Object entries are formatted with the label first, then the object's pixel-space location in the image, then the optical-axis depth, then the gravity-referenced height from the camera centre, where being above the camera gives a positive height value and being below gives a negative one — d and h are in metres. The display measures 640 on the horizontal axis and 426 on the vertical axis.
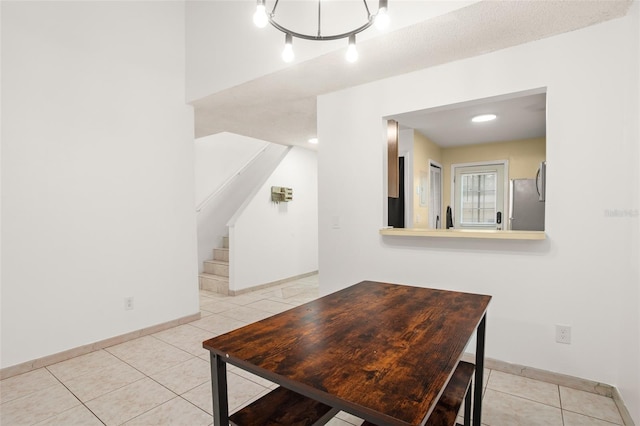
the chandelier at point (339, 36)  1.50 +0.89
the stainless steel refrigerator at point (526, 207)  4.40 -0.03
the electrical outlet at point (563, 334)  2.12 -0.85
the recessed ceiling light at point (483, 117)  3.97 +1.09
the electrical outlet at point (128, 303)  2.97 -0.89
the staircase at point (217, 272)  4.80 -1.05
